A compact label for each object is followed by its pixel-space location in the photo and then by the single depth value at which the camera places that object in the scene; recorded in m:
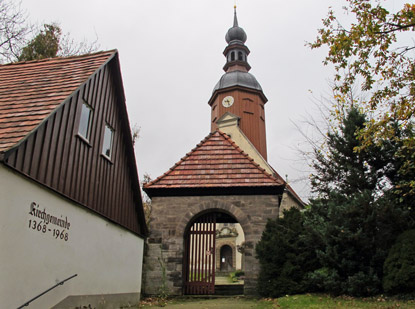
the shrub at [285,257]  10.85
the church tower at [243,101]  33.25
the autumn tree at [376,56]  8.17
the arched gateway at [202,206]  12.64
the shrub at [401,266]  8.80
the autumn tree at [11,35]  13.99
